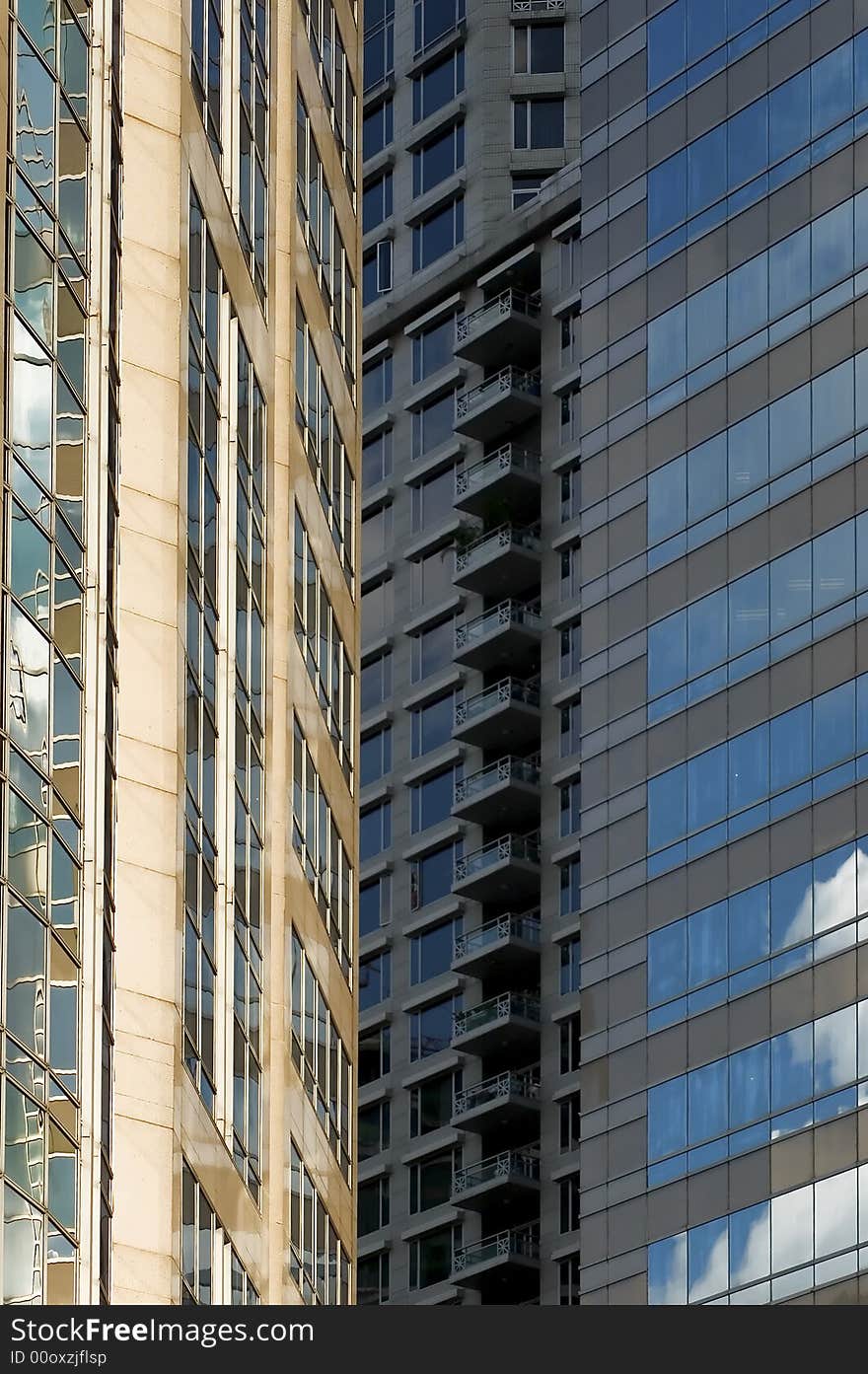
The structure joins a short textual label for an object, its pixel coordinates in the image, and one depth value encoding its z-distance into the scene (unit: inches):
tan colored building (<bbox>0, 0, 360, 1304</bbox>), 1382.9
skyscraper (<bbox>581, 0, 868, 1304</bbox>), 3314.5
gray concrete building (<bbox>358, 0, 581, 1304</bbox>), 4534.9
